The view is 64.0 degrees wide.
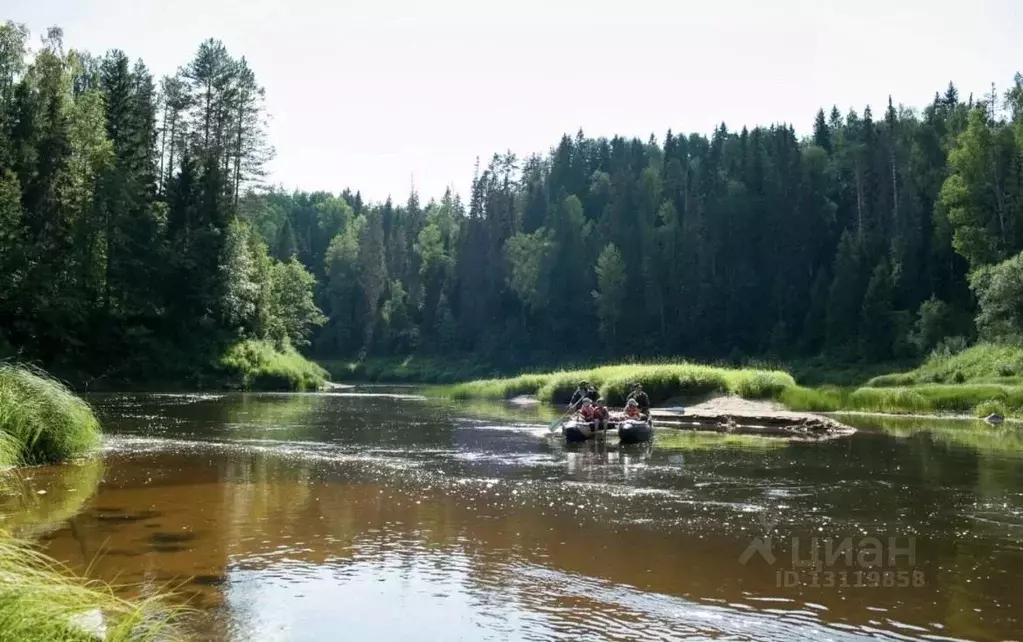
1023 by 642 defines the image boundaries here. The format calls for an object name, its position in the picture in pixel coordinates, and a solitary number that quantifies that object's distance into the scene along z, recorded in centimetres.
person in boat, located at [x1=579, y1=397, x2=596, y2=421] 2608
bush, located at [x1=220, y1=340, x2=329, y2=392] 5309
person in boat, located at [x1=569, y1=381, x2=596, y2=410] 2998
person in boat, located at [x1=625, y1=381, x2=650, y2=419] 2831
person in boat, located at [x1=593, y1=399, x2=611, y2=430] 2629
